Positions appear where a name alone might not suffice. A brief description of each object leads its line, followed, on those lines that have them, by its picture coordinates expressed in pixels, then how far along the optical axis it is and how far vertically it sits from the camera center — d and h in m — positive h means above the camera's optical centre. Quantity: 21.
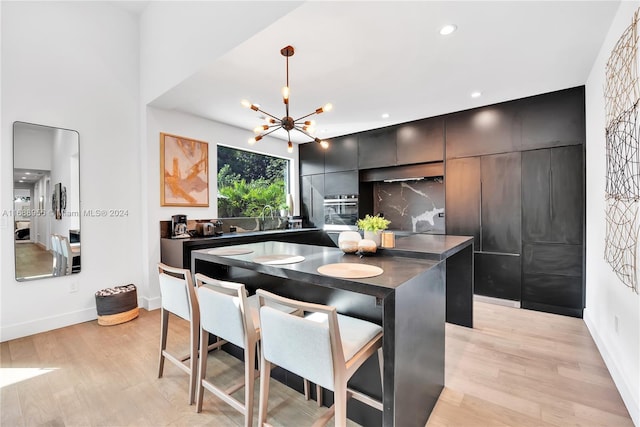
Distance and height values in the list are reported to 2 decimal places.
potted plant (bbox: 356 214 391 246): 2.09 -0.11
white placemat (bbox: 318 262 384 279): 1.43 -0.31
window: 4.57 +0.58
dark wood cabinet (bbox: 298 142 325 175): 5.42 +1.09
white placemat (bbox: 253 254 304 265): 1.79 -0.30
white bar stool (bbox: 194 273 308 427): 1.49 -0.60
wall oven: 5.05 +0.03
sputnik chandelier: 2.32 +0.85
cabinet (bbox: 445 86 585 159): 3.14 +1.05
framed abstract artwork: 3.68 +0.60
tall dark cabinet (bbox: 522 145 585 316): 3.14 -0.21
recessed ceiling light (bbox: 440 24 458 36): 2.09 +1.37
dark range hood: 4.25 +0.65
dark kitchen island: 1.27 -0.54
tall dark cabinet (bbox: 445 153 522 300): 3.50 -0.04
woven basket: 3.06 -0.99
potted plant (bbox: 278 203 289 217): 5.40 +0.08
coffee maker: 3.66 -0.15
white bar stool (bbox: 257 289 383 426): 1.14 -0.60
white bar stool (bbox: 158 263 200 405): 1.80 -0.58
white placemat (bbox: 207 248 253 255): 2.17 -0.29
